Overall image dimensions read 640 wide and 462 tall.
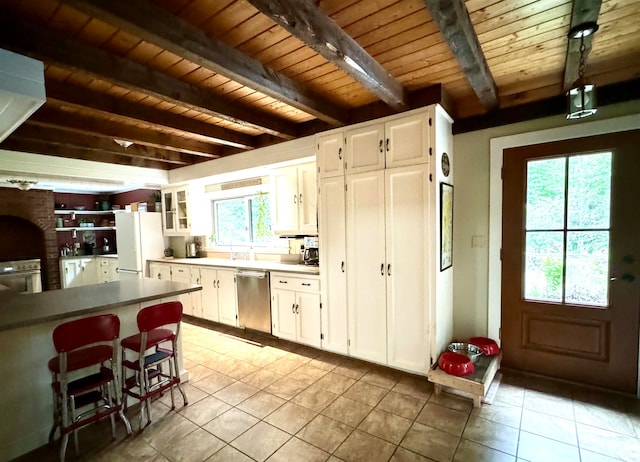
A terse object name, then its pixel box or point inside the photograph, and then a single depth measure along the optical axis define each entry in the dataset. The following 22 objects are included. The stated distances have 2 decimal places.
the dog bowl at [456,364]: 2.33
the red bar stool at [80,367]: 1.74
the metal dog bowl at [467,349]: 2.62
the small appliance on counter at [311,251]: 3.74
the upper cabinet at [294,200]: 3.63
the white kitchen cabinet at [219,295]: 4.07
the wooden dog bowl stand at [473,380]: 2.22
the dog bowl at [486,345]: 2.64
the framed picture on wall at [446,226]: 2.60
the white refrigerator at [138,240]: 5.04
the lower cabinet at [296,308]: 3.27
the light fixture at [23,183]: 3.89
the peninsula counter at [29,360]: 1.85
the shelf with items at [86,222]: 6.51
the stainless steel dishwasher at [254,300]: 3.68
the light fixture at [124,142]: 3.18
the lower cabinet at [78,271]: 6.20
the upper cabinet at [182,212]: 4.93
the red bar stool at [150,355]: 2.09
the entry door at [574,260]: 2.32
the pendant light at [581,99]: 1.74
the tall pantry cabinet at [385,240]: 2.54
